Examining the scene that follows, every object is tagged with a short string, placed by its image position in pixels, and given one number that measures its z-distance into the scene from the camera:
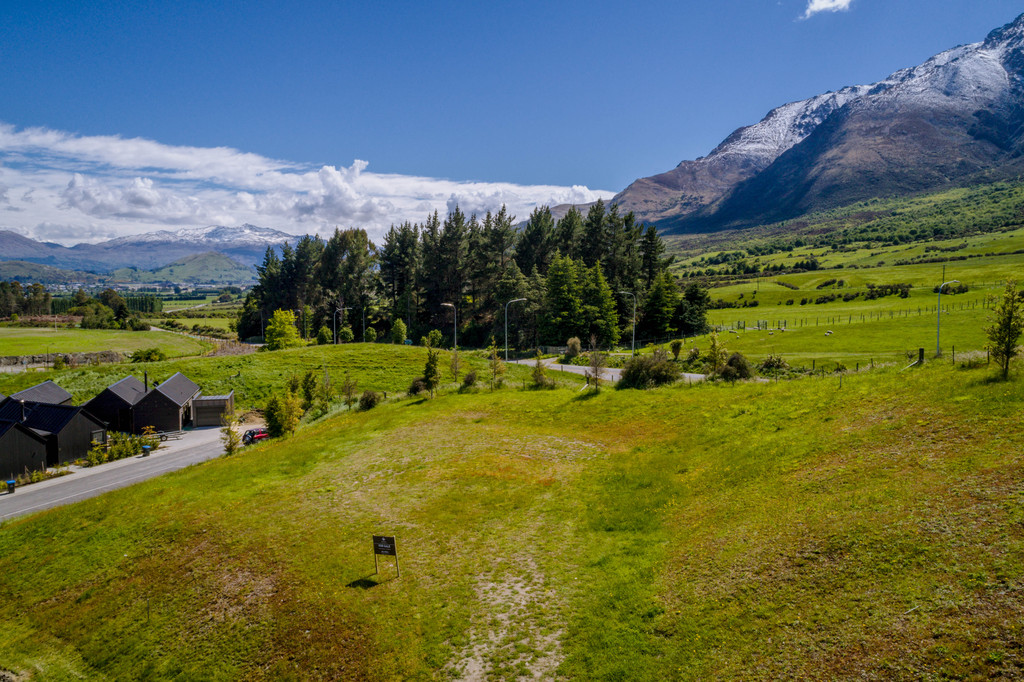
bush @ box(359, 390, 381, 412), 46.81
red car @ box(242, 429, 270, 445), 47.31
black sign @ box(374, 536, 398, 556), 16.67
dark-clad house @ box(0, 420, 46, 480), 40.22
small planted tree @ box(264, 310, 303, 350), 88.75
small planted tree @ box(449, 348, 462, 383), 52.16
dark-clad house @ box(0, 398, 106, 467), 44.38
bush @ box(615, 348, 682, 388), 41.66
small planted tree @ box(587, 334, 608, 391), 41.42
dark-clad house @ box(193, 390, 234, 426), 57.81
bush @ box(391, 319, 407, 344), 92.56
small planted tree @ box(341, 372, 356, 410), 49.22
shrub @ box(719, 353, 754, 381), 40.41
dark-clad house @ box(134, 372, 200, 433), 54.12
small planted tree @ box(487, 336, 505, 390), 49.35
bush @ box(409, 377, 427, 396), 49.52
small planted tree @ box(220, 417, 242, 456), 37.04
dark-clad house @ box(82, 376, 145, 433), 53.88
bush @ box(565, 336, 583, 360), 72.06
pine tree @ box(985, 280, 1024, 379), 23.38
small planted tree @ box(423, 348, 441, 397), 46.91
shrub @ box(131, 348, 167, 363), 74.88
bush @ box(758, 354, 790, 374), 47.06
